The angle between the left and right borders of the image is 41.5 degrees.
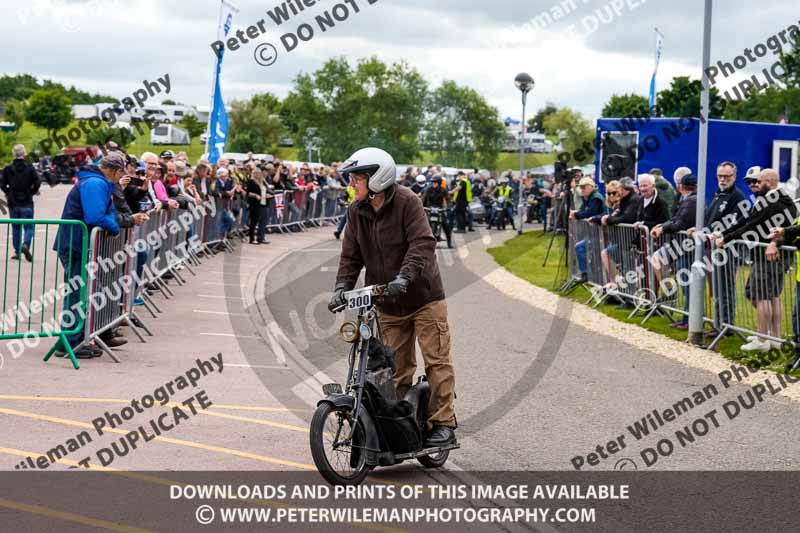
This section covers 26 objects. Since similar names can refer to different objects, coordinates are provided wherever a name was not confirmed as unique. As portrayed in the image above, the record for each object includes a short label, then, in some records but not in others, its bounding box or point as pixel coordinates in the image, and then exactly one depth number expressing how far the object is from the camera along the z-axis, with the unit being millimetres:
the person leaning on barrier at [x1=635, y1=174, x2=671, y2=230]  14766
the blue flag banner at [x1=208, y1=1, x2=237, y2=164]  26656
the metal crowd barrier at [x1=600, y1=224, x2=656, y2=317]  14711
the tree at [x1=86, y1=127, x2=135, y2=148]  70538
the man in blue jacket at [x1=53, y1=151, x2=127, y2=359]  10273
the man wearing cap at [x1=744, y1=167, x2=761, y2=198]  12328
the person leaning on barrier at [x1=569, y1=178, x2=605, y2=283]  17297
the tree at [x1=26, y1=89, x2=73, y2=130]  90125
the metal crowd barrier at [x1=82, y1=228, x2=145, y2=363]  10328
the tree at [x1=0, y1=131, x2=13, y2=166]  59234
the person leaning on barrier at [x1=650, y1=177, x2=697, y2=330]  13516
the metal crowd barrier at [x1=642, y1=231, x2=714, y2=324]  13297
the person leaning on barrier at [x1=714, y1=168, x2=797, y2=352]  11258
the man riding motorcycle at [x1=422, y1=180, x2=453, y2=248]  30328
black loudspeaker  25078
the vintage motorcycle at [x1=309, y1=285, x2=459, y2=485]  6160
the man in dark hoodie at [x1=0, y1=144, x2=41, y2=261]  18453
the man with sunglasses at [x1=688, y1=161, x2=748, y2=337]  12266
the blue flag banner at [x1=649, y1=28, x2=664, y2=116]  34312
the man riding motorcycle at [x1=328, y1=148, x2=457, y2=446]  6527
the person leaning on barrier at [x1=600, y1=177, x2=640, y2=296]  15602
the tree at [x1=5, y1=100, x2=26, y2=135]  88250
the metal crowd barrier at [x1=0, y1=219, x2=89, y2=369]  10102
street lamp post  32625
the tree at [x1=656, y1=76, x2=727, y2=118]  68656
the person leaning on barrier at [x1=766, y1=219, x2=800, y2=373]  10742
